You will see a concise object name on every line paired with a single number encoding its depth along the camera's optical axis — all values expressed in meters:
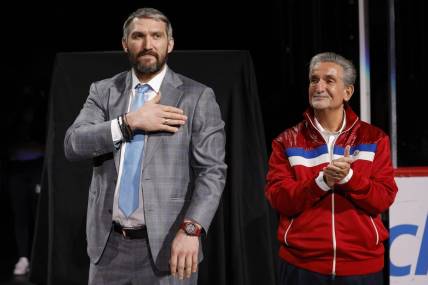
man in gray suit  6.29
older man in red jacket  6.52
